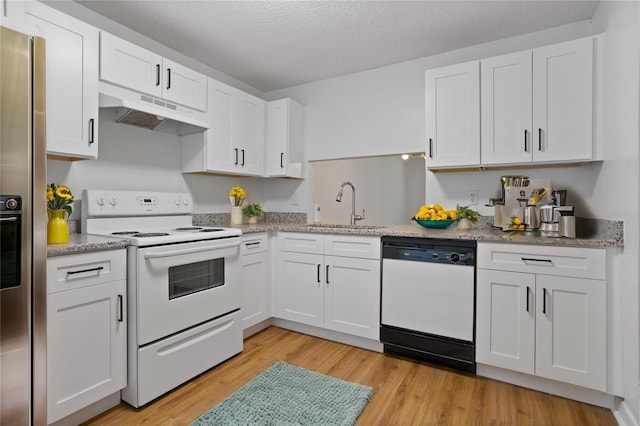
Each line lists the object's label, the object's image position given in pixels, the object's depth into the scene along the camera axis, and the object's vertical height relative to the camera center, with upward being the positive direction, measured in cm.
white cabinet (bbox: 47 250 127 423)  156 -61
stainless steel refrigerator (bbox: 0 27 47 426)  115 -7
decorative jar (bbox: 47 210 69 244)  178 -11
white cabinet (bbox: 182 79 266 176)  282 +66
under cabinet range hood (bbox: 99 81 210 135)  209 +69
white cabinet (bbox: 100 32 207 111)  209 +97
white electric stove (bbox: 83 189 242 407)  187 -50
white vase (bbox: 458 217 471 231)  263 -9
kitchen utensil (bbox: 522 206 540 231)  235 -4
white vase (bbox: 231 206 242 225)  330 -3
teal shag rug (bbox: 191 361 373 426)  175 -110
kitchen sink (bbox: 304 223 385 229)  303 -14
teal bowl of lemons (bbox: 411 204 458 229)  262 -4
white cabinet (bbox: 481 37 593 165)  215 +75
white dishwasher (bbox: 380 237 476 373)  223 -63
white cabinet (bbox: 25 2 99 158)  179 +74
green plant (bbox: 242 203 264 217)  332 +1
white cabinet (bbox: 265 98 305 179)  338 +76
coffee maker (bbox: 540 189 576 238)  206 -3
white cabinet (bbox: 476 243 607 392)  187 -60
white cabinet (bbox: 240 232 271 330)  274 -59
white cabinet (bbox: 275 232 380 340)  260 -59
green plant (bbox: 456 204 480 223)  263 -1
